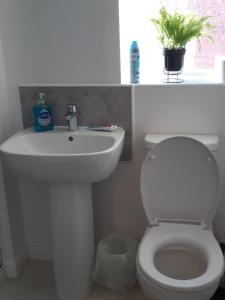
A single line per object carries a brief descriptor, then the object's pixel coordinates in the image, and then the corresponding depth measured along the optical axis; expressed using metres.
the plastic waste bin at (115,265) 1.78
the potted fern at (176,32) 1.69
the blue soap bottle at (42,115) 1.77
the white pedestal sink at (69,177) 1.44
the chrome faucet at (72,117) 1.73
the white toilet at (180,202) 1.58
